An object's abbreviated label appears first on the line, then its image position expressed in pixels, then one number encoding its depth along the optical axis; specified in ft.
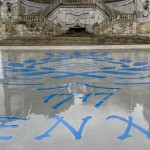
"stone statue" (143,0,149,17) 92.58
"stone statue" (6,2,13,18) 93.35
